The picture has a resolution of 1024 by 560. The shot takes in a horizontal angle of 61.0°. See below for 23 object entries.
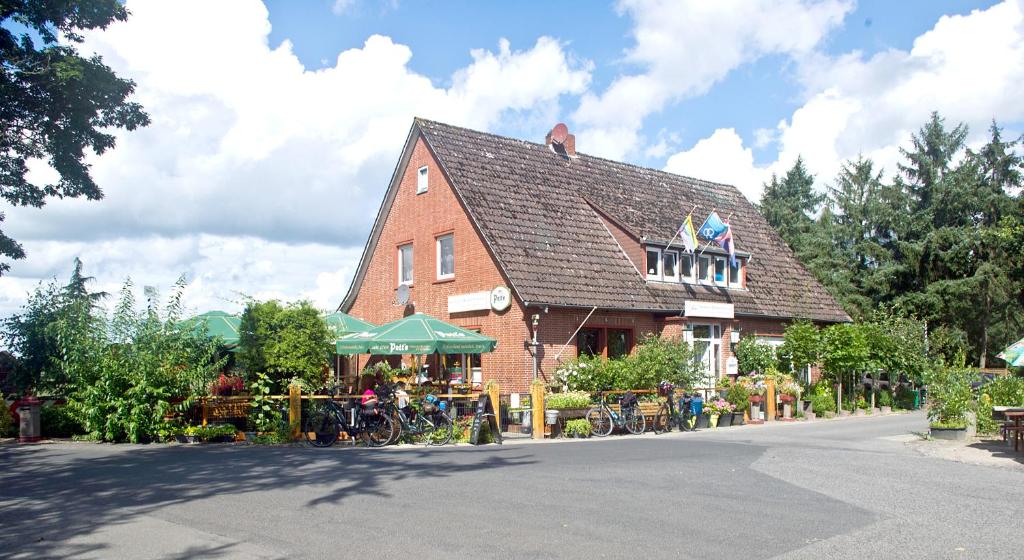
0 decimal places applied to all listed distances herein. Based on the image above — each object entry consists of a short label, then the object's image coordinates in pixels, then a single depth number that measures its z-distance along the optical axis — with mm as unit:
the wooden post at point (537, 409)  19844
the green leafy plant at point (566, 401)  20031
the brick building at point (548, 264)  23797
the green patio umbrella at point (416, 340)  20141
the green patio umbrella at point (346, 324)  23250
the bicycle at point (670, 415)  21469
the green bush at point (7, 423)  20922
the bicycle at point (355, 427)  17875
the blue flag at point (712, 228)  26938
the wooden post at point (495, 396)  18859
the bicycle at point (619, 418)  20281
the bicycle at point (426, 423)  18156
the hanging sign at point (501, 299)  23203
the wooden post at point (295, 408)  18688
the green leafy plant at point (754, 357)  27453
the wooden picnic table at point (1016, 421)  15383
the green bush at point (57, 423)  20531
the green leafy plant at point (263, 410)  19000
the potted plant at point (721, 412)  22922
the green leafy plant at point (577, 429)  19781
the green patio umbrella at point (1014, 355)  15758
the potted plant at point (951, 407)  18250
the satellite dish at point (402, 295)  27172
